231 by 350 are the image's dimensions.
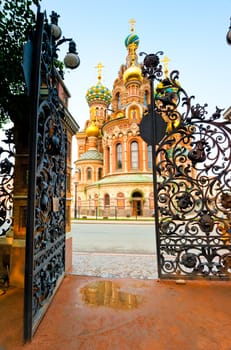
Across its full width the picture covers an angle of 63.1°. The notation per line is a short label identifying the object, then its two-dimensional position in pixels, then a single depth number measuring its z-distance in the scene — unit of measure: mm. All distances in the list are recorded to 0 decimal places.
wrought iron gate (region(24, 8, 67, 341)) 1737
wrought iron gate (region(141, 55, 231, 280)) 3059
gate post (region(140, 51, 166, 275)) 3279
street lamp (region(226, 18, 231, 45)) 2988
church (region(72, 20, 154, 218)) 21000
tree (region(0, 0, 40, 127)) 2641
